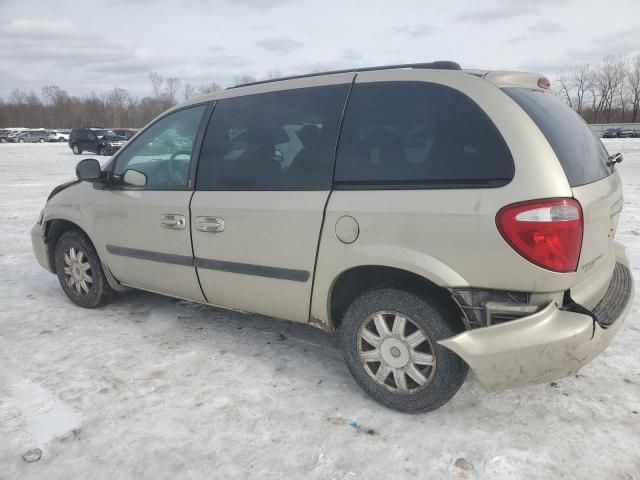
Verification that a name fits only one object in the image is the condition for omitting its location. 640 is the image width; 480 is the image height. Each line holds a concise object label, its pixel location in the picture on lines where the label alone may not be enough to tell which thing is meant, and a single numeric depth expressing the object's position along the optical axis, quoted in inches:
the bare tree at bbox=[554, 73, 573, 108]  3174.7
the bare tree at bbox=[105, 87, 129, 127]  4126.5
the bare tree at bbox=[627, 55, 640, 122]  3100.4
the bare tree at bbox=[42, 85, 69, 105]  4275.1
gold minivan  95.6
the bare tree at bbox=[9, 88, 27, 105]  4367.6
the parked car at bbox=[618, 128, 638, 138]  2158.0
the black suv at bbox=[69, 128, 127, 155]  1211.2
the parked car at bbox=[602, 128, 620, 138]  2214.6
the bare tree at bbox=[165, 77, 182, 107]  4051.7
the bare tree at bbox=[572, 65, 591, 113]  3290.6
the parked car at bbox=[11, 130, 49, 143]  2130.4
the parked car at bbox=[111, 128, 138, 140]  1412.5
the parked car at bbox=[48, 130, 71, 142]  2190.0
